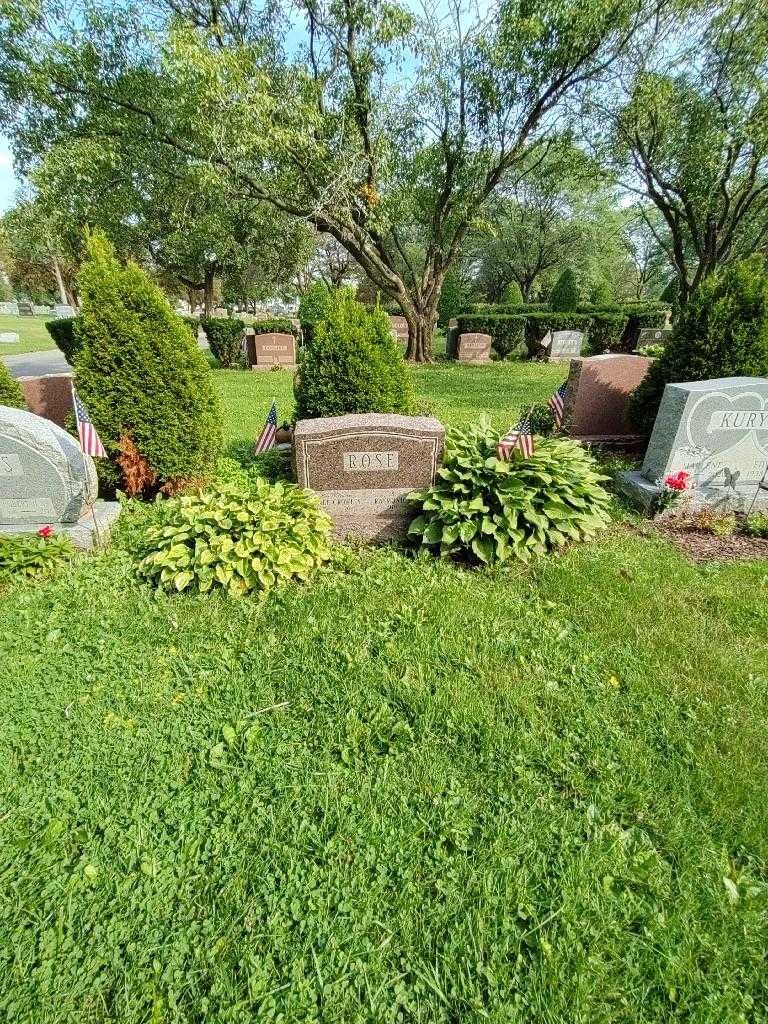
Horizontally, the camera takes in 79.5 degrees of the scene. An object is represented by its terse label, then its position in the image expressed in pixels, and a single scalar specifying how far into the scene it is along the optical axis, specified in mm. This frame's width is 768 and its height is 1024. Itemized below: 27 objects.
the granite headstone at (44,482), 3604
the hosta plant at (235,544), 3385
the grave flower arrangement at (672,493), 4477
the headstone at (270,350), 15391
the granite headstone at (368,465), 3914
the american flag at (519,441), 3850
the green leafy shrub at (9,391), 4230
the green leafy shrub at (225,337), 15164
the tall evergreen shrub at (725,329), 5027
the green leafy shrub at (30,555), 3547
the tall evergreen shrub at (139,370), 4000
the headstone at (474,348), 15906
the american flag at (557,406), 5091
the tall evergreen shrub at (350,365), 4488
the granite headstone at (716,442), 4340
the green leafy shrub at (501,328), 17047
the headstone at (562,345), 15703
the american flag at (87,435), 3520
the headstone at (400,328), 20125
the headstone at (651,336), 16078
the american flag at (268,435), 4422
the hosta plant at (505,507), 3822
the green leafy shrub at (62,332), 12875
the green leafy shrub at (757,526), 4406
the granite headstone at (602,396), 6488
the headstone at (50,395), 5367
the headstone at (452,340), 16812
